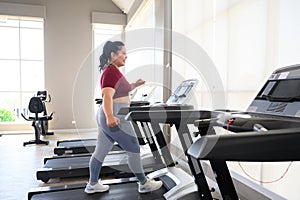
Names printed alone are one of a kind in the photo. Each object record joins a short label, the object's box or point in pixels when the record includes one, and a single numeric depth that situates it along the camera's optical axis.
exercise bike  4.93
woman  2.03
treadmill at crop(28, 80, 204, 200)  2.05
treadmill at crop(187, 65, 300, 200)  0.69
